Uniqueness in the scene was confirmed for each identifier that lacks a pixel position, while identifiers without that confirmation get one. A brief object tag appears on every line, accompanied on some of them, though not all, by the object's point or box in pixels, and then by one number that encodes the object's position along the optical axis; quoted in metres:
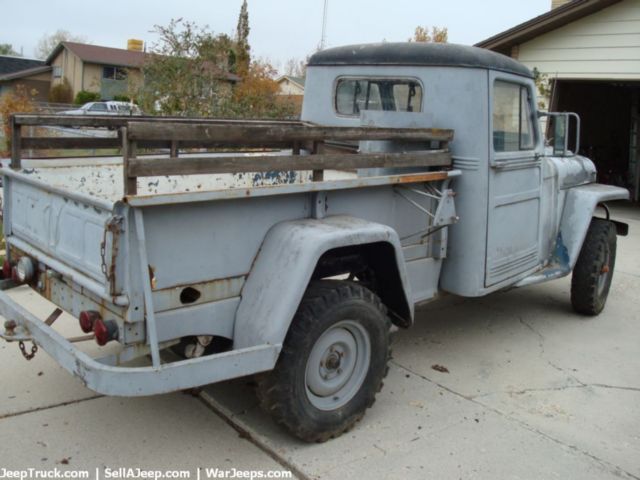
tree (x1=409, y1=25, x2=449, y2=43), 32.88
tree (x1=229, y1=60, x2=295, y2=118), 13.30
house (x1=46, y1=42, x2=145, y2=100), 46.62
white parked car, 29.15
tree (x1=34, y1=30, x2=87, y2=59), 79.94
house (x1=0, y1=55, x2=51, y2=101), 48.84
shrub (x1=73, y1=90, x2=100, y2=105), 40.54
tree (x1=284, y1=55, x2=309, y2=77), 61.69
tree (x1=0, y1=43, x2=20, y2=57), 75.78
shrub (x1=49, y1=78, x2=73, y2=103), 44.69
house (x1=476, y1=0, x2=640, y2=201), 11.22
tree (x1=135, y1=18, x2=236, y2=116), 11.93
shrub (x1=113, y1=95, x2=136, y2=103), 34.16
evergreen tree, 21.19
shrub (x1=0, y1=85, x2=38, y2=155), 12.89
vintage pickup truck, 3.08
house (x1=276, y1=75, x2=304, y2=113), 42.34
